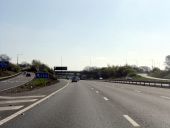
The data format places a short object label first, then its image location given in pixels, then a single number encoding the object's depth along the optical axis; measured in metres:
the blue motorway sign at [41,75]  28.28
